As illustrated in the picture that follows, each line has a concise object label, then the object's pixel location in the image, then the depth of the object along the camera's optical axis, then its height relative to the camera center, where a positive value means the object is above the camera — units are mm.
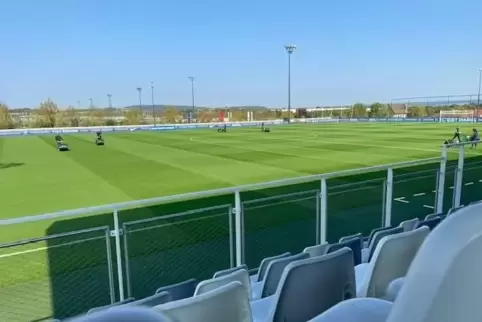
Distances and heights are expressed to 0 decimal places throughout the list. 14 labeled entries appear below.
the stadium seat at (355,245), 2718 -1041
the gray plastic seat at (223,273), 2286 -1011
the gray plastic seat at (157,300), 1589 -849
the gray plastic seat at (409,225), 3003 -968
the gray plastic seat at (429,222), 3011 -952
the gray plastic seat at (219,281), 1781 -847
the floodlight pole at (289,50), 45719 +7119
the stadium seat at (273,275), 2239 -1012
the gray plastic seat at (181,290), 2084 -1039
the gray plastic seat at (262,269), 2827 -1252
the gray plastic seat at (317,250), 2684 -1030
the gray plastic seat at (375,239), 2796 -990
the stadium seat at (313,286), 1535 -773
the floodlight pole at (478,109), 48650 -608
